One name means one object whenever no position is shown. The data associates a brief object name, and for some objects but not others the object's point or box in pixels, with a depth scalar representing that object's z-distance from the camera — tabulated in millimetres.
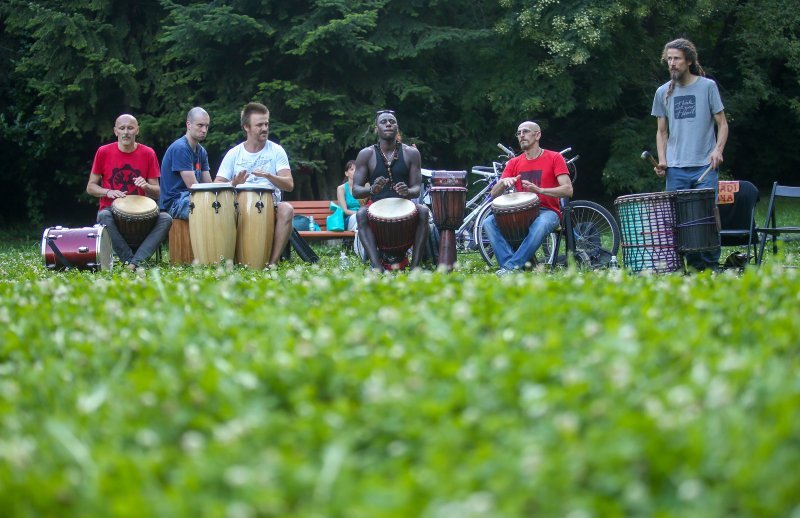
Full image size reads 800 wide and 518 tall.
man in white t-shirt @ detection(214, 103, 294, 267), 11719
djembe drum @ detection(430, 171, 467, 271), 10688
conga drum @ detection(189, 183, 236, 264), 10906
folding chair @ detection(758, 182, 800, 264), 8859
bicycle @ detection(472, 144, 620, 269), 11961
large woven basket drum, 9438
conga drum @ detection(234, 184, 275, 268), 11070
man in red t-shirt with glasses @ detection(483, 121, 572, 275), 10305
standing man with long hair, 9539
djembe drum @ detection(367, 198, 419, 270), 10305
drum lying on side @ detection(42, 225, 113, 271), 10484
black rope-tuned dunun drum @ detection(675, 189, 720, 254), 9180
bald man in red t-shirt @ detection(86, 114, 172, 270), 11742
